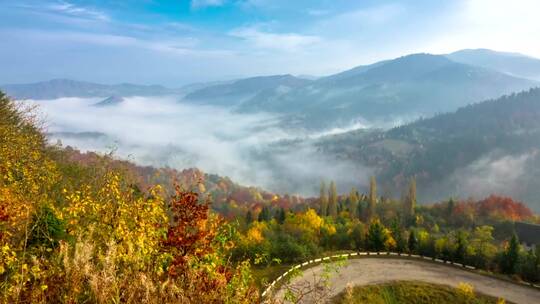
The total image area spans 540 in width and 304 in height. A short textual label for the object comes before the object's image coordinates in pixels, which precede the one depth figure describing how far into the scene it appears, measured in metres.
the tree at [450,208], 111.81
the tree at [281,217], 86.59
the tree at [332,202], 107.14
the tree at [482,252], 50.28
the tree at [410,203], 112.61
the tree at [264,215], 97.06
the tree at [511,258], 48.50
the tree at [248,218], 101.97
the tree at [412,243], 55.21
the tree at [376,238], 56.44
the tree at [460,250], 50.88
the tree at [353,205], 109.38
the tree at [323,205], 107.04
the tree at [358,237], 59.50
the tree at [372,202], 111.44
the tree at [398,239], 55.31
